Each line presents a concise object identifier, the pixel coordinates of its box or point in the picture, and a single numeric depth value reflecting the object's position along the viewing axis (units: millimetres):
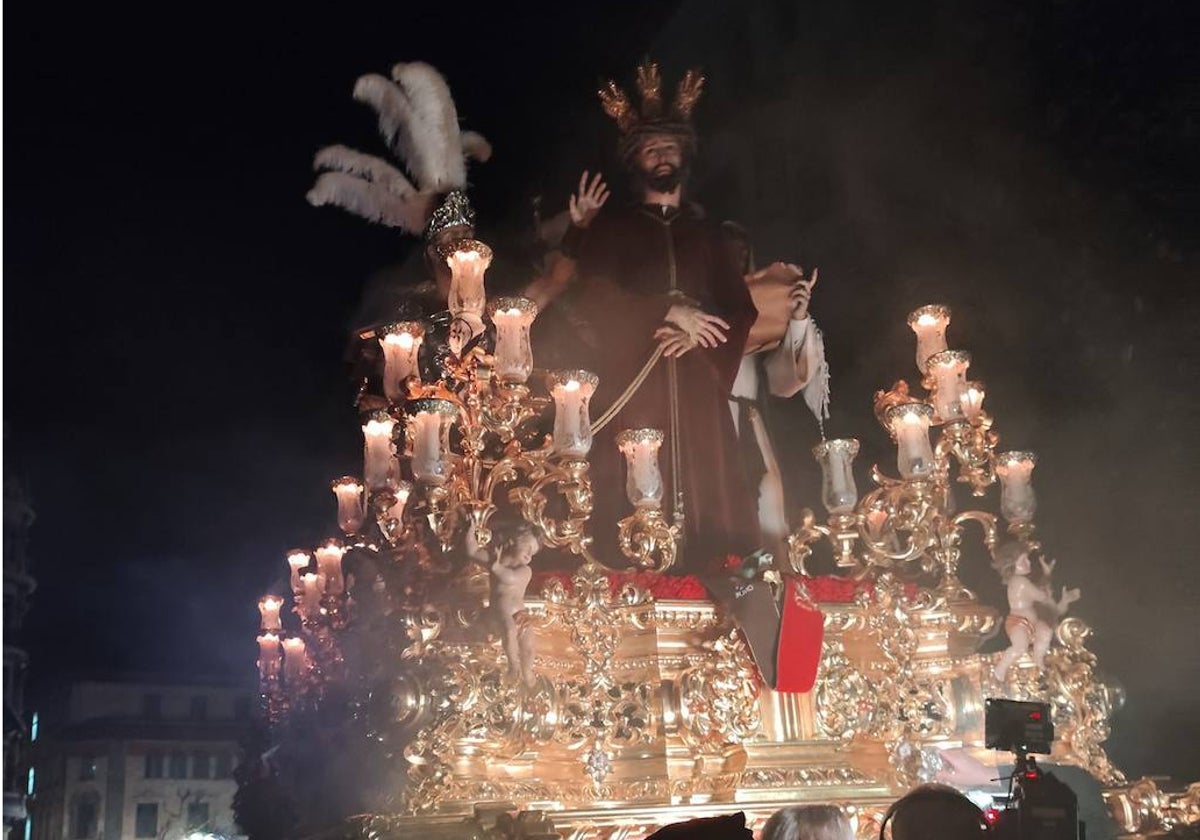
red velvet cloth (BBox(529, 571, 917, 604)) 5574
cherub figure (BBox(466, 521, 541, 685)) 5215
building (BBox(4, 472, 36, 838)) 10578
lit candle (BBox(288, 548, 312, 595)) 9164
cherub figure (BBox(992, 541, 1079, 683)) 6238
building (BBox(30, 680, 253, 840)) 17281
